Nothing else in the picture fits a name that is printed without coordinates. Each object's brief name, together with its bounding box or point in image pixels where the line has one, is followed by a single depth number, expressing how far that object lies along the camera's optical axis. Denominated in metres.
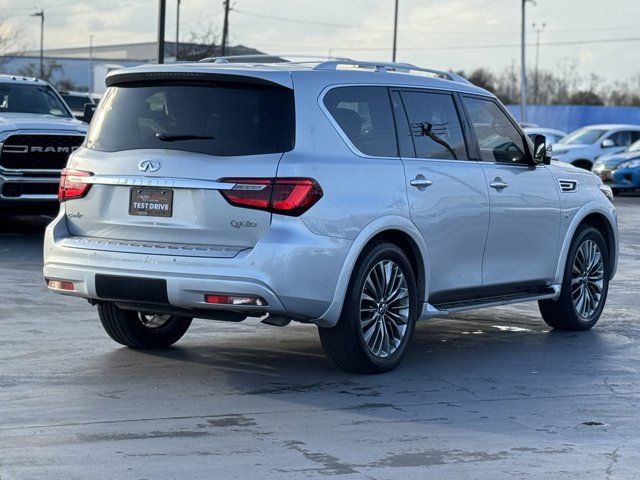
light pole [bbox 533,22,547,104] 105.57
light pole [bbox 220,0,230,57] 53.53
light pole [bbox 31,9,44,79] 111.31
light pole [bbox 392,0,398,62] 66.56
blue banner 58.66
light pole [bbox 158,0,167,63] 29.80
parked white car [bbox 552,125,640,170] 33.19
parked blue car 30.06
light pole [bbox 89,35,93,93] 104.19
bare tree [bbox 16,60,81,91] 96.25
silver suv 7.52
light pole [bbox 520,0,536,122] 66.00
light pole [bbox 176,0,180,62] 60.03
